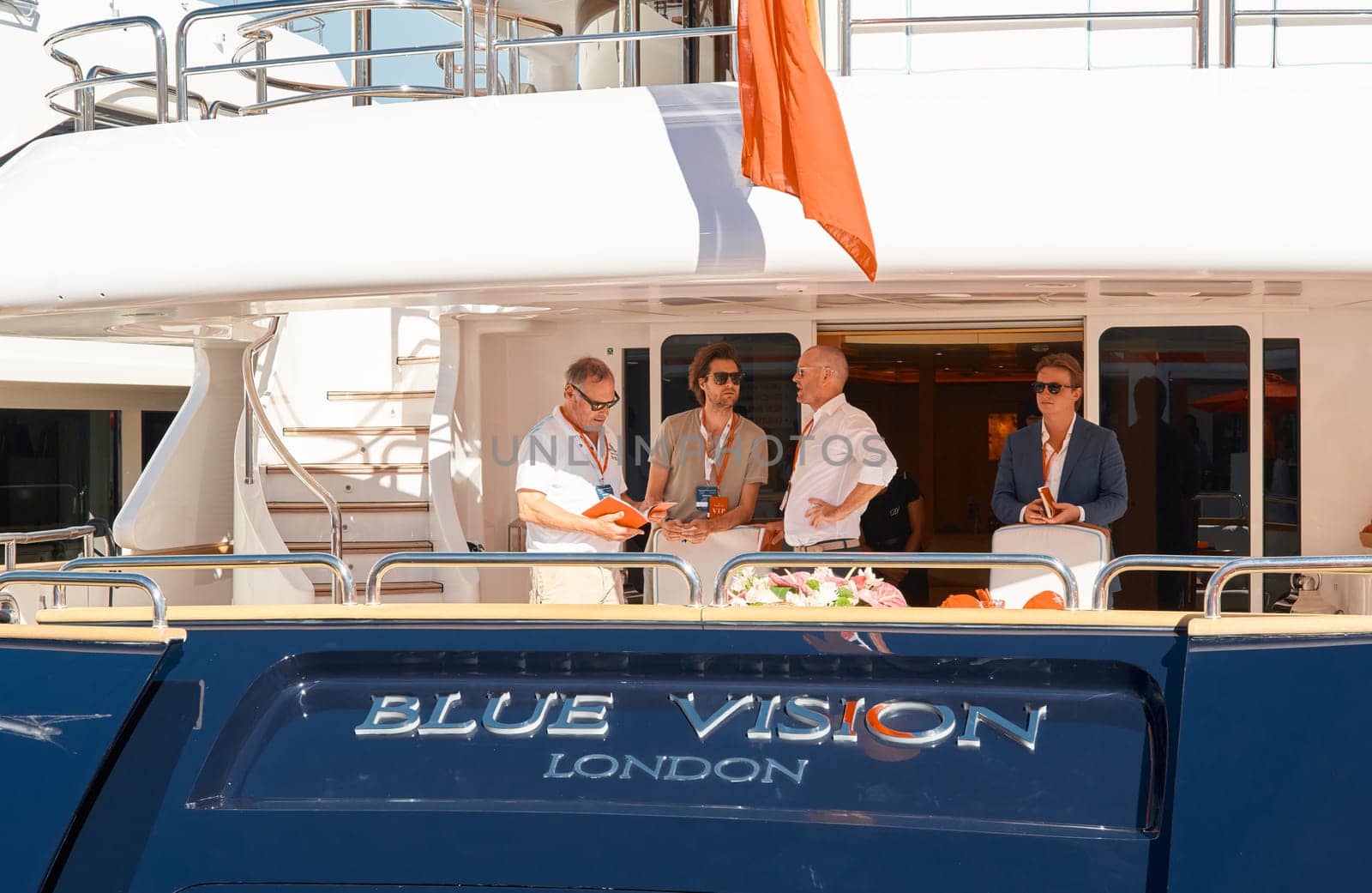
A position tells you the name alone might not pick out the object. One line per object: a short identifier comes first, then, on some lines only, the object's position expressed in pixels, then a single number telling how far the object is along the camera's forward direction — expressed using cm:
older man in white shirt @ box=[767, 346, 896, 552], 502
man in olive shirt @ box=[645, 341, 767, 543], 557
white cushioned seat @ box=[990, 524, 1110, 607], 470
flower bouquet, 347
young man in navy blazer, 501
